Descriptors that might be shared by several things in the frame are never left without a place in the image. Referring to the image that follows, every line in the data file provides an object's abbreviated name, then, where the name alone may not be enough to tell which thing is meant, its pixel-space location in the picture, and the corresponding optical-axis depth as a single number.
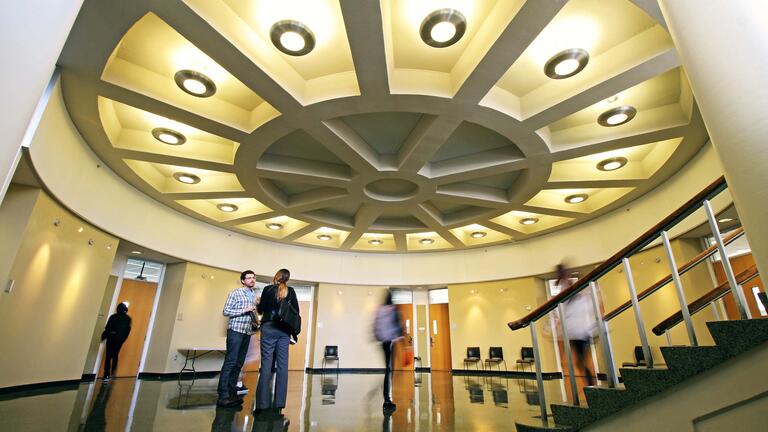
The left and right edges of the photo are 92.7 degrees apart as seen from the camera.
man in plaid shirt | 4.18
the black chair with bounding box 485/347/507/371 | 11.38
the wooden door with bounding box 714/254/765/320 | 6.53
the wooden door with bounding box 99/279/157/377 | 9.04
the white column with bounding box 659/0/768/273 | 1.18
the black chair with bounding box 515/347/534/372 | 10.72
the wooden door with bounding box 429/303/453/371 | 13.02
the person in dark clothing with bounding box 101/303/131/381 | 7.81
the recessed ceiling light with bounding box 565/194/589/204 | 9.11
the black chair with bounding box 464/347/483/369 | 11.84
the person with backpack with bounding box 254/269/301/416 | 3.70
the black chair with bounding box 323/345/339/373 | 12.18
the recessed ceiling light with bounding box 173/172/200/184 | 8.04
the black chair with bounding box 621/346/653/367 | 8.04
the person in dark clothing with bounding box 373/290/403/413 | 4.49
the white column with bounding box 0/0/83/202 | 0.97
